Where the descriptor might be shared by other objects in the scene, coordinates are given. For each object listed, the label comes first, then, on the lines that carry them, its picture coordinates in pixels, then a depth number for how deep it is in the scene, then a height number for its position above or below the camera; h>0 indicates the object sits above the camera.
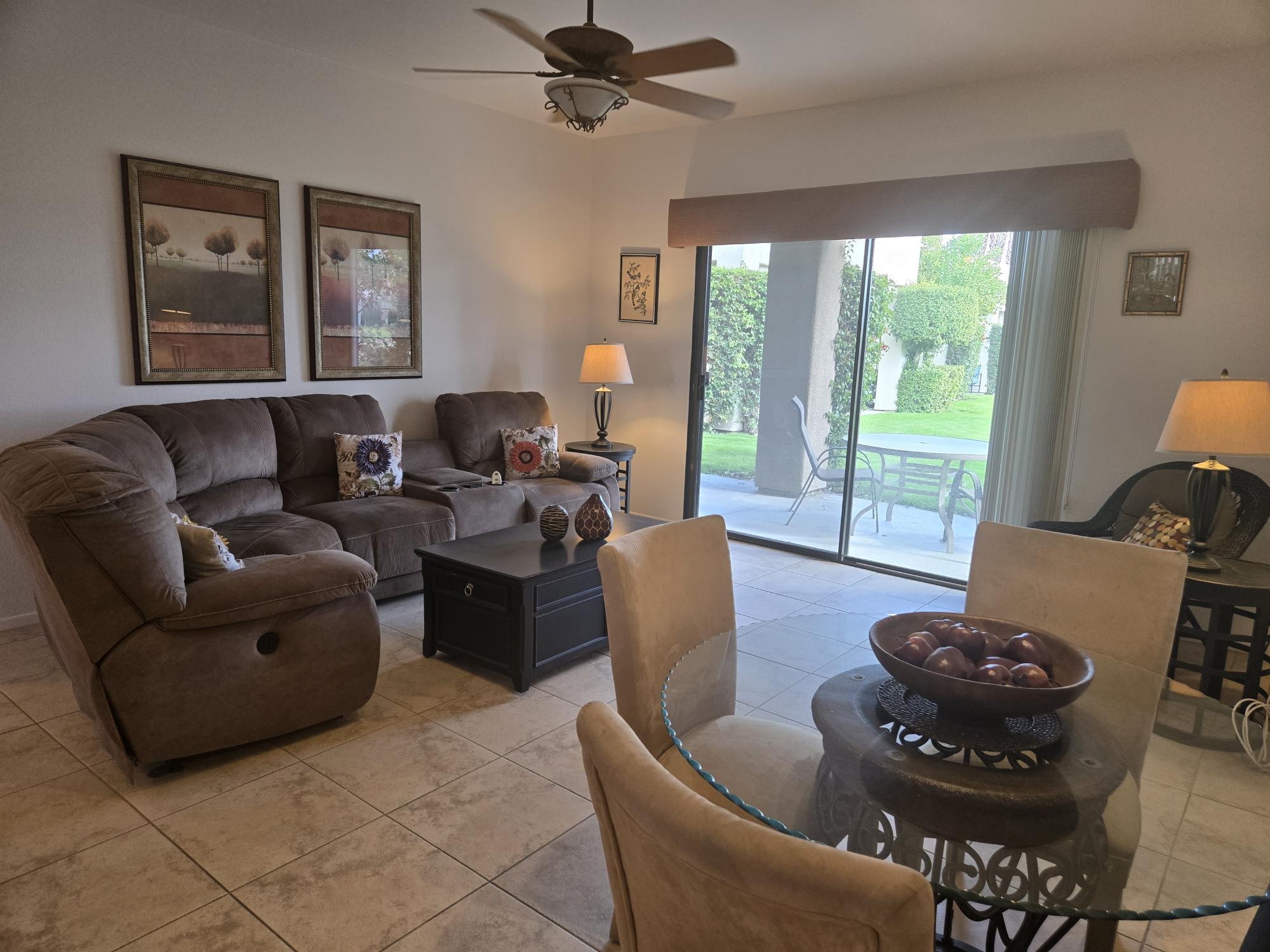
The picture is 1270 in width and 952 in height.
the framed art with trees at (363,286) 4.54 +0.34
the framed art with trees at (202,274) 3.82 +0.31
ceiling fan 2.50 +0.95
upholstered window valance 3.94 +0.90
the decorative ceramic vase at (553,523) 3.53 -0.75
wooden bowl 1.38 -0.56
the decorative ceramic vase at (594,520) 3.52 -0.72
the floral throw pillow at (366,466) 4.32 -0.66
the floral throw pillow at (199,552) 2.51 -0.67
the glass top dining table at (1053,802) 1.16 -0.71
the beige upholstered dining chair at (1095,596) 1.80 -0.57
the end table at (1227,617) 2.95 -0.90
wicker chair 3.41 -0.56
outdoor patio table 4.74 -0.53
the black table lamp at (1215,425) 2.83 -0.16
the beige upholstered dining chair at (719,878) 0.70 -0.48
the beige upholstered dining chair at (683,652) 1.50 -0.73
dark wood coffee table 3.16 -1.02
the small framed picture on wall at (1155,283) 3.84 +0.46
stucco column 5.17 +0.08
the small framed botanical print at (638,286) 5.85 +0.51
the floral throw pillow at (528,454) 5.11 -0.65
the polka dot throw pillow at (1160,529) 3.41 -0.65
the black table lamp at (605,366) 5.49 -0.08
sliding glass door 4.67 -0.18
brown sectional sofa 2.21 -0.82
